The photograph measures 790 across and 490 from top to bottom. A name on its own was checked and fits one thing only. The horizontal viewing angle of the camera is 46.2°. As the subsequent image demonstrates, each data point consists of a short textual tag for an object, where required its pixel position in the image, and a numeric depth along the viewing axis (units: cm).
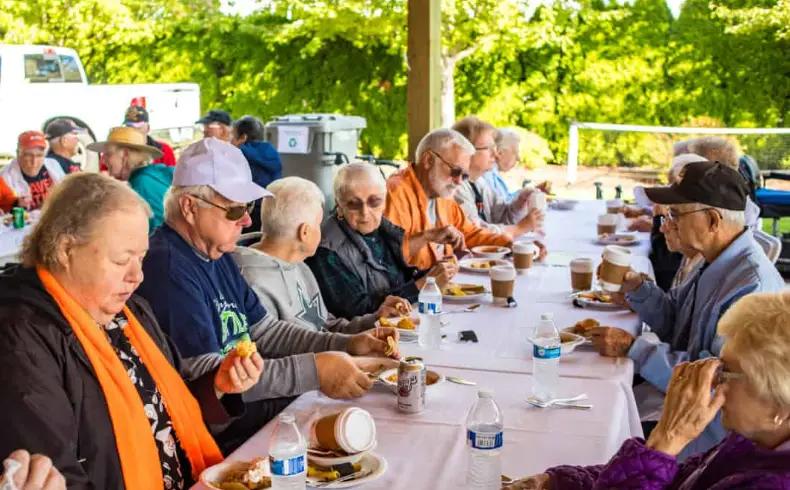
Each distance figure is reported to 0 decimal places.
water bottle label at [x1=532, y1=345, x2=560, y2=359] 270
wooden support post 643
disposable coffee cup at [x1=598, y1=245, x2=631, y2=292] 389
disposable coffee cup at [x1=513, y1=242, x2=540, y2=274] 474
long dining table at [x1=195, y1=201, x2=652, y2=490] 225
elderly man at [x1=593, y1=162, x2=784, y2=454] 309
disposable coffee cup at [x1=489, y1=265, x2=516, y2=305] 397
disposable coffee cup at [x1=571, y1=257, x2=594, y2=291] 413
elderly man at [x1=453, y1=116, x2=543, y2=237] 577
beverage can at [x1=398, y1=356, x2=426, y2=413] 254
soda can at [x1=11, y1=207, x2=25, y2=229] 573
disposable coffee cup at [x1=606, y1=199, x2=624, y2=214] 682
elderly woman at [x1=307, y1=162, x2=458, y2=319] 403
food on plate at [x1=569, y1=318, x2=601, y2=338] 335
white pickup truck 1402
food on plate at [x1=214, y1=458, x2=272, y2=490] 206
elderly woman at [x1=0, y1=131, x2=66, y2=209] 700
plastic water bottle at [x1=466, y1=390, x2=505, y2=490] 210
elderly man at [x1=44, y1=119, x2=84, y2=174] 860
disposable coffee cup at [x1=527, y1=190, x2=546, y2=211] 592
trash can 855
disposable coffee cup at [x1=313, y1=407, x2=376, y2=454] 220
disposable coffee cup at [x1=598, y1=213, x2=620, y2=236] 590
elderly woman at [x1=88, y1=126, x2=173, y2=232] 546
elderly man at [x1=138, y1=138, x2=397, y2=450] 270
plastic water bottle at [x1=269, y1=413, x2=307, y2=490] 195
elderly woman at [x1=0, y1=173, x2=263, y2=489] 198
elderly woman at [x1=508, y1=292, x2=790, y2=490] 179
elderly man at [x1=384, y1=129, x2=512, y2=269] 514
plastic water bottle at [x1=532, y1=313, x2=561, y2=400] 271
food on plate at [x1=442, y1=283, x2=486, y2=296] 409
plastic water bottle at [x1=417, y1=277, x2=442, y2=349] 330
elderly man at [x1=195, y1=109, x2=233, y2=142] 906
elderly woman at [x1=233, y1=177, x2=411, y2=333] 338
